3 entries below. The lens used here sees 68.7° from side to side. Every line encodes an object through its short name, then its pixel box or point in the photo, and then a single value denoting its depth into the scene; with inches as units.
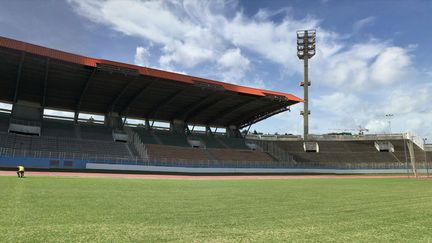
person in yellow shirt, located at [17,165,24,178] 956.6
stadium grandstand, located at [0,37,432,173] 1505.9
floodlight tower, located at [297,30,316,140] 3126.7
